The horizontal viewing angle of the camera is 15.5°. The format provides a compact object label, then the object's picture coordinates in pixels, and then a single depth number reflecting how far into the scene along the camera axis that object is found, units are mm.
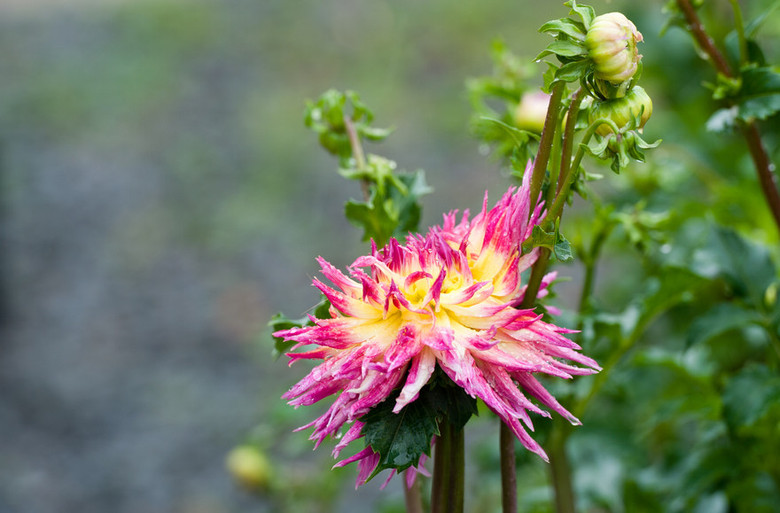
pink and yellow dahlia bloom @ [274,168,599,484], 1073
